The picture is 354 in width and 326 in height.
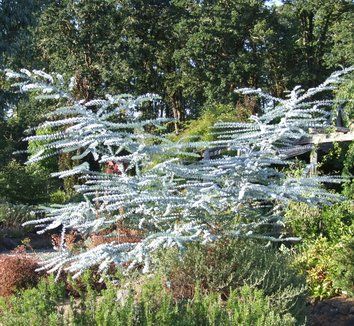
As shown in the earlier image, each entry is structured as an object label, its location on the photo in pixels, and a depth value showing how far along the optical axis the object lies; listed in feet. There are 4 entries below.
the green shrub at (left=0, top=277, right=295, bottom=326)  10.56
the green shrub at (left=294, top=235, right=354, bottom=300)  19.03
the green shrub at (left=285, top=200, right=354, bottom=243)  27.02
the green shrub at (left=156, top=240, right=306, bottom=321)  13.74
